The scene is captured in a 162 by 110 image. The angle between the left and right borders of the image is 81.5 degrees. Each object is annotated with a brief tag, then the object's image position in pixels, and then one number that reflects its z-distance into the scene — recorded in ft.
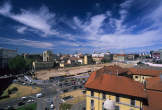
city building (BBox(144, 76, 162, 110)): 46.64
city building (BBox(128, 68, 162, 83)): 98.41
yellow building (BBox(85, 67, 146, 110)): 51.90
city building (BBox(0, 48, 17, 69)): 257.75
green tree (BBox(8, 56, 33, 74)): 221.66
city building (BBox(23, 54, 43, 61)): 383.53
